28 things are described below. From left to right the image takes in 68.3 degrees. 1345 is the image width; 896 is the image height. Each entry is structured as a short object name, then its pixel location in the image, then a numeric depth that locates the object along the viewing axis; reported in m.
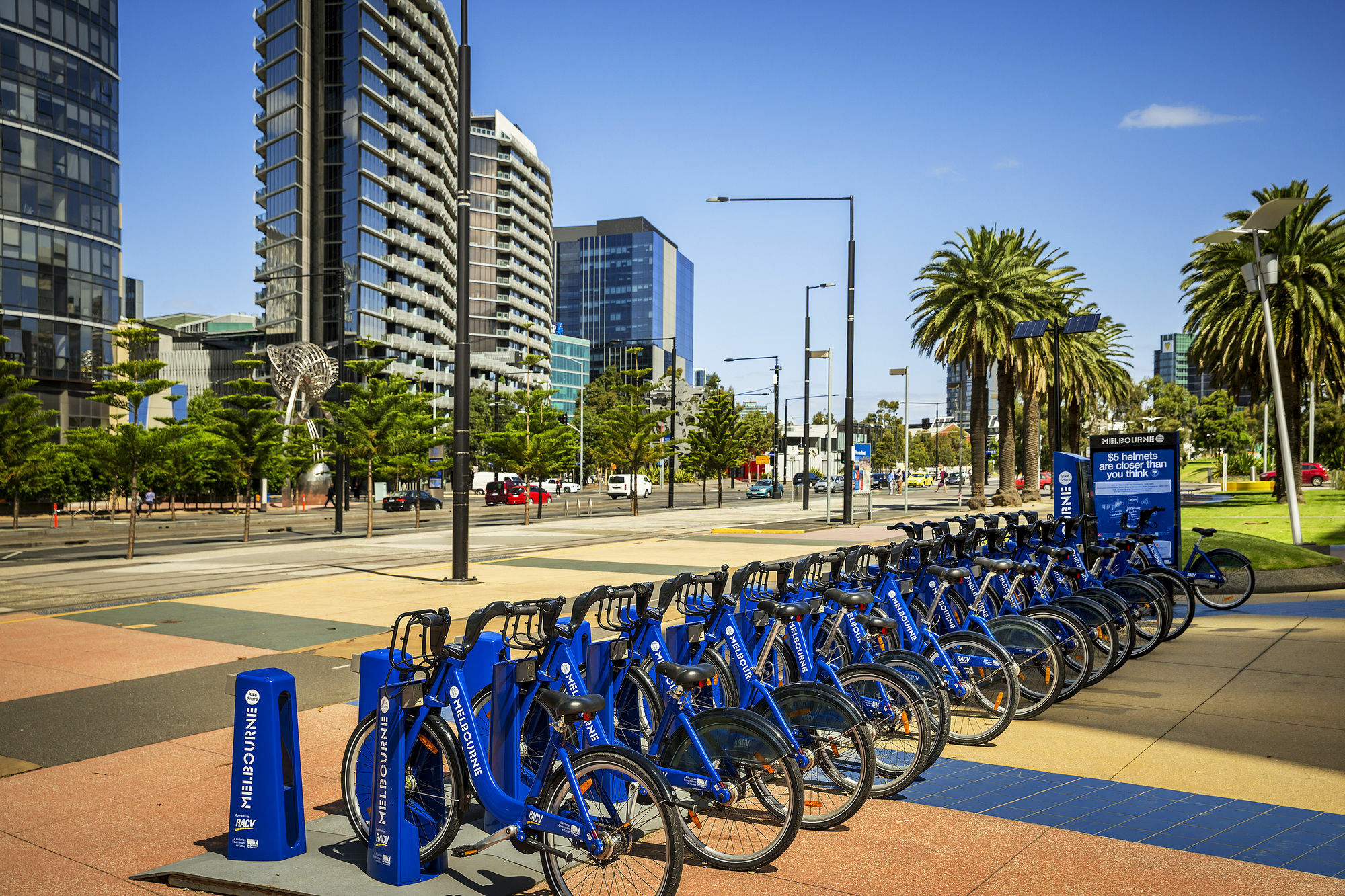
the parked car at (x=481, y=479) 73.38
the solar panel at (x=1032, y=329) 24.72
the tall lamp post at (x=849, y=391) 31.59
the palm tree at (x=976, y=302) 38.38
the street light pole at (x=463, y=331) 14.91
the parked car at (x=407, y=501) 54.97
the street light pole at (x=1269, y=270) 16.77
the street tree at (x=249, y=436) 28.17
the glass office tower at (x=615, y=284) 186.12
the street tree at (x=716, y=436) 54.34
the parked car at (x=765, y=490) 69.31
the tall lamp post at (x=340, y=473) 31.12
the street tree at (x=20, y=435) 33.94
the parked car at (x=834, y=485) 72.04
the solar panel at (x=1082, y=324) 21.89
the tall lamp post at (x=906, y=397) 36.25
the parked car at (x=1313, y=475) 64.81
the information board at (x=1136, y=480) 14.21
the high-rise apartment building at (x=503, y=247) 121.44
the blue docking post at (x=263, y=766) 4.60
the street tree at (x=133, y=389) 25.30
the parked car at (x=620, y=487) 66.88
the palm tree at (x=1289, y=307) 30.47
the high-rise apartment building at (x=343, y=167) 86.06
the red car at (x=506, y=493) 62.31
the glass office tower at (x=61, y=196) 51.84
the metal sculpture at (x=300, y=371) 63.38
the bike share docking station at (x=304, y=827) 4.41
